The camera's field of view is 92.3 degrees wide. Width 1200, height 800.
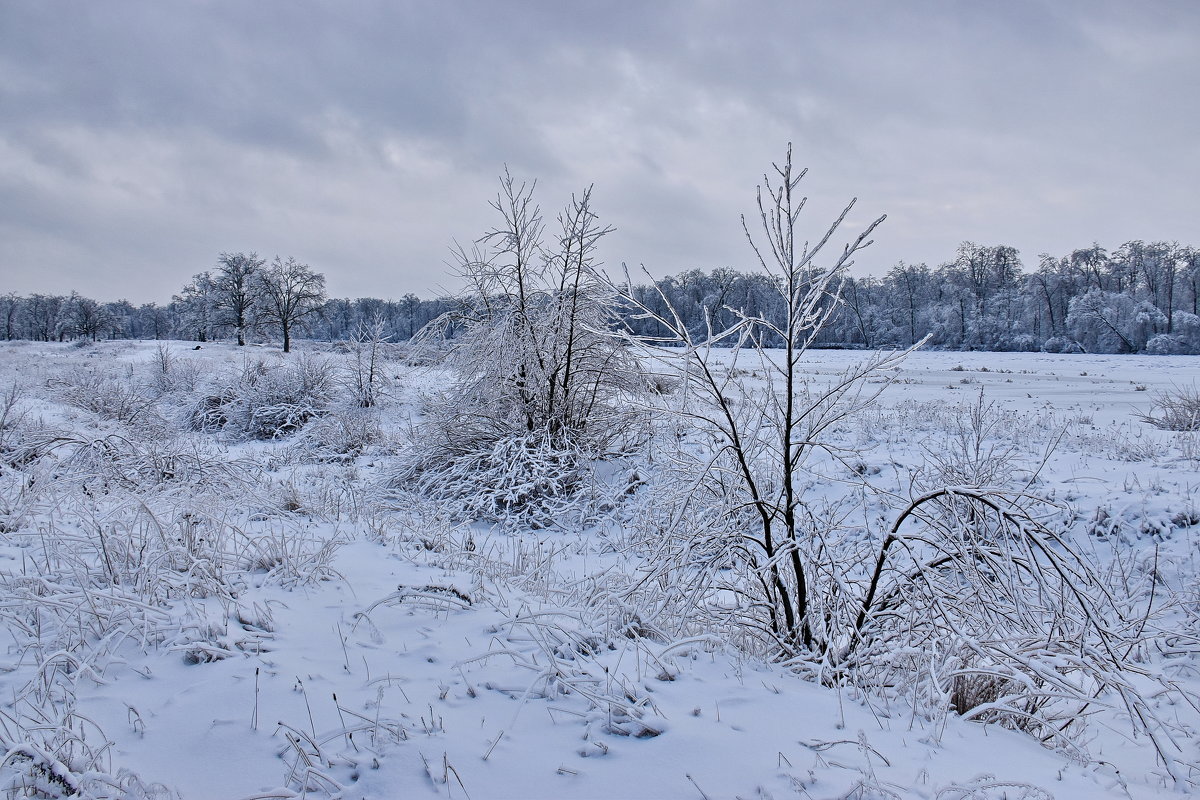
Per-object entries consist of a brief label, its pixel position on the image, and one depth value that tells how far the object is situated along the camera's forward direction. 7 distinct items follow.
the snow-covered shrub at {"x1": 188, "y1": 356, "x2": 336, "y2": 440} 13.04
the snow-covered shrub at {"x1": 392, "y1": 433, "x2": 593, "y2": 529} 7.86
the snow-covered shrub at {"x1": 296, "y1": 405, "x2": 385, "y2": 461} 10.88
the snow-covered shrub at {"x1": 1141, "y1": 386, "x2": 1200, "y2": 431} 9.73
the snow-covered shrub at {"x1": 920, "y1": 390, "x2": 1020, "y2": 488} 4.99
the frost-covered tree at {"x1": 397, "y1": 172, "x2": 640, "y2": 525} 8.51
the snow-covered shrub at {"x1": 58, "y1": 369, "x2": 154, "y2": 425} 12.54
